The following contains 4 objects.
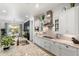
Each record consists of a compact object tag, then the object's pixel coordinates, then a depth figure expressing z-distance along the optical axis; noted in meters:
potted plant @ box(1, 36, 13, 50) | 0.88
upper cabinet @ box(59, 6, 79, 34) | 1.16
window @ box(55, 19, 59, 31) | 1.59
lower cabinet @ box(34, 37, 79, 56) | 1.04
